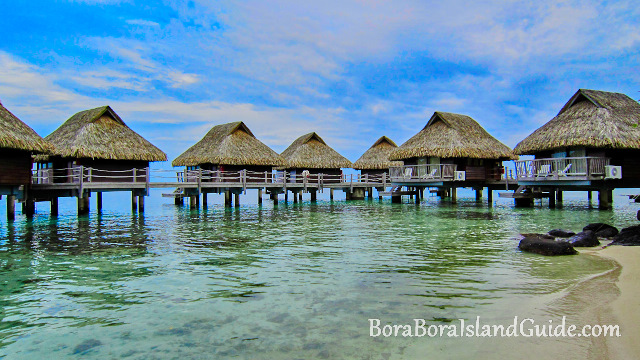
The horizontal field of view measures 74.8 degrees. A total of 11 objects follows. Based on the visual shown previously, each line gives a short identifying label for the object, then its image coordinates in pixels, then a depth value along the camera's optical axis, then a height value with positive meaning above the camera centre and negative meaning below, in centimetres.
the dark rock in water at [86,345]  475 -182
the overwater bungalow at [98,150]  2291 +221
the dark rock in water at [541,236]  1126 -155
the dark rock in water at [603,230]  1252 -159
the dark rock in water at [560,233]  1276 -166
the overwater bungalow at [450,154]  2680 +179
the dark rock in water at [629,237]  1048 -153
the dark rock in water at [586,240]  1076 -161
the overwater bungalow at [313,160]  3551 +210
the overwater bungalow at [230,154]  2947 +235
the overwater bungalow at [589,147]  2031 +163
